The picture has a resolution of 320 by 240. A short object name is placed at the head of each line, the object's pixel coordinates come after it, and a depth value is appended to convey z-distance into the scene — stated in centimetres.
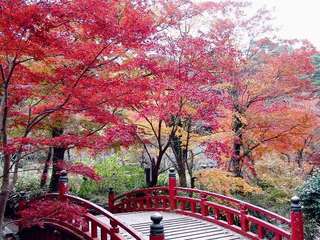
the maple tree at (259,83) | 1475
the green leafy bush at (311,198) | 1212
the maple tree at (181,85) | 1292
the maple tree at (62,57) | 632
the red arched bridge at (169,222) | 898
